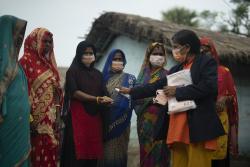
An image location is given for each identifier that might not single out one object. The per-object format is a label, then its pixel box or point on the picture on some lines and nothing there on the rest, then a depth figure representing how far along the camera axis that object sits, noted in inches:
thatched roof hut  363.3
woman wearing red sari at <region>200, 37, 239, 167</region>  192.5
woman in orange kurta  154.3
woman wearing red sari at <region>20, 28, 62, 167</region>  179.9
